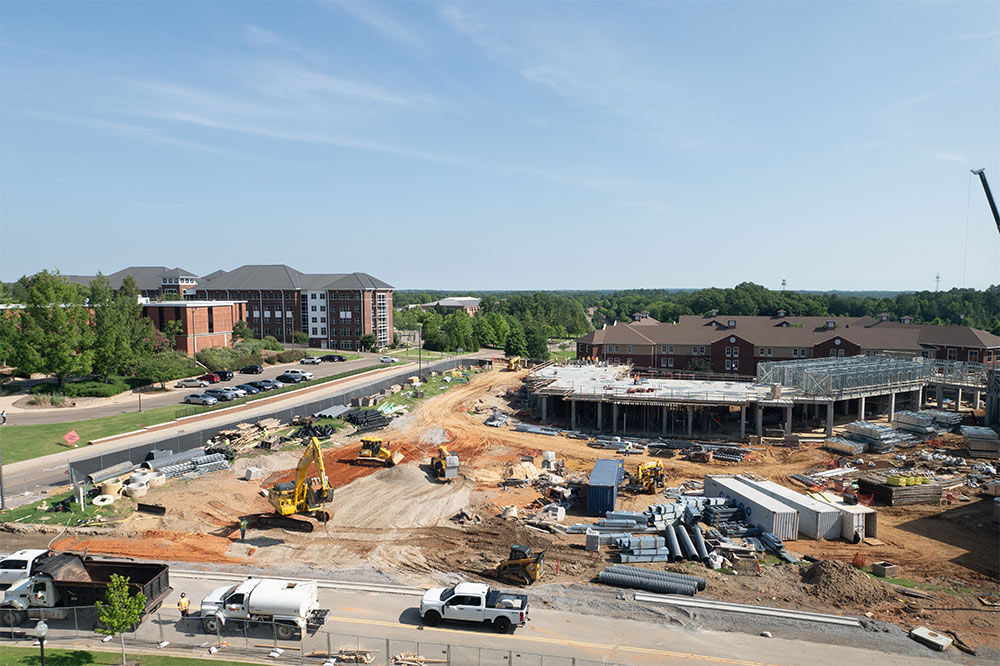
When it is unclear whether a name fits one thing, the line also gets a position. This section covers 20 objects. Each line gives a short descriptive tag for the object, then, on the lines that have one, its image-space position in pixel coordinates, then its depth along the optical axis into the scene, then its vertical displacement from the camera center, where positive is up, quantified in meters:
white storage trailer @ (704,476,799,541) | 31.50 -11.44
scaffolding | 59.16 -7.60
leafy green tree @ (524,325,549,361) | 103.44 -7.79
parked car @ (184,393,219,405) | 59.09 -10.39
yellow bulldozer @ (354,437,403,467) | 43.56 -11.63
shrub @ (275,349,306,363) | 92.19 -9.40
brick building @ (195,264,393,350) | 114.12 -1.65
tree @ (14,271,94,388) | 58.38 -4.02
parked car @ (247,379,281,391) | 68.00 -10.23
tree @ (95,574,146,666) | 17.95 -9.64
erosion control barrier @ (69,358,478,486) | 36.57 -10.55
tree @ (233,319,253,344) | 99.00 -5.92
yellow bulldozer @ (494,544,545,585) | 26.12 -11.83
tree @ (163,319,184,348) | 79.69 -4.59
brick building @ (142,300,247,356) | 80.81 -3.55
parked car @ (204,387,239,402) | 61.37 -10.25
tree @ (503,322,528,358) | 103.75 -8.20
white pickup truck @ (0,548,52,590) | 24.14 -11.11
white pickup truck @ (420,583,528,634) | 21.72 -11.36
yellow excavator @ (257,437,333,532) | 32.34 -11.33
